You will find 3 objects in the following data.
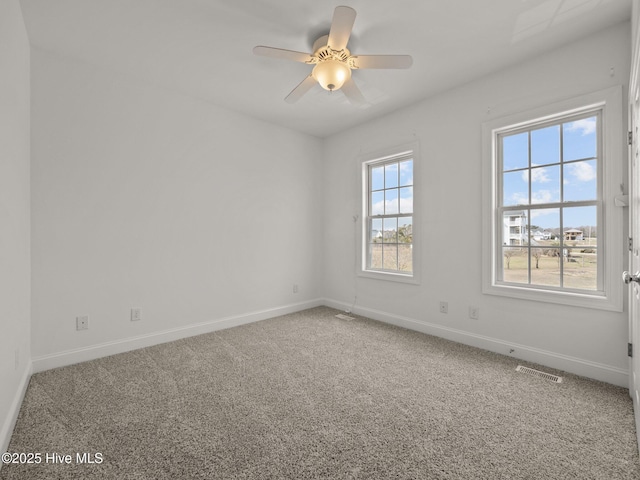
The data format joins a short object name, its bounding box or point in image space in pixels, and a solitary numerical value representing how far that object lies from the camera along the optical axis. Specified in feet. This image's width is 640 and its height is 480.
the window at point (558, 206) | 7.36
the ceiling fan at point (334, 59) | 6.84
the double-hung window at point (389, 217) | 12.21
